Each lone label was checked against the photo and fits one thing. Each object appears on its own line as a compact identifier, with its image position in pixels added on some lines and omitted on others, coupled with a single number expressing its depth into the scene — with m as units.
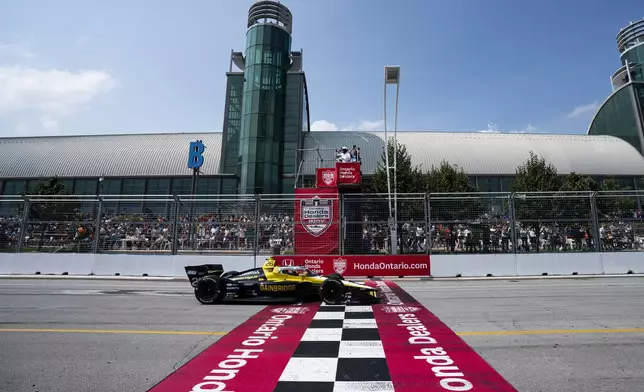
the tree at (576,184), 29.14
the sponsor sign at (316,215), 15.12
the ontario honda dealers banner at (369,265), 14.48
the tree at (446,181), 28.22
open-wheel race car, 7.89
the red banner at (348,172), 17.00
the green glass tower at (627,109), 41.66
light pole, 14.54
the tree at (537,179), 27.03
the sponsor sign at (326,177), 17.20
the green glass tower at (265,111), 35.78
